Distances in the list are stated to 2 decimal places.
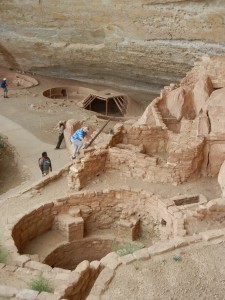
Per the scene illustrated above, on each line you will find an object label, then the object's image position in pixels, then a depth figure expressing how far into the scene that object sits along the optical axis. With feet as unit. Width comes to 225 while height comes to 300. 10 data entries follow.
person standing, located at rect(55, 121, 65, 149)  44.57
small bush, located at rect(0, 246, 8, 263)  22.31
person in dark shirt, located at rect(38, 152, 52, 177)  35.81
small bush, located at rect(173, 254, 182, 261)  18.95
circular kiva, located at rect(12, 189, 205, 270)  27.37
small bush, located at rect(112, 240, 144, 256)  27.31
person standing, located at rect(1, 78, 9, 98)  61.93
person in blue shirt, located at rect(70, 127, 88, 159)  34.40
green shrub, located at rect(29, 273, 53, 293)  17.60
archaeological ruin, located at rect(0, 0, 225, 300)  19.11
